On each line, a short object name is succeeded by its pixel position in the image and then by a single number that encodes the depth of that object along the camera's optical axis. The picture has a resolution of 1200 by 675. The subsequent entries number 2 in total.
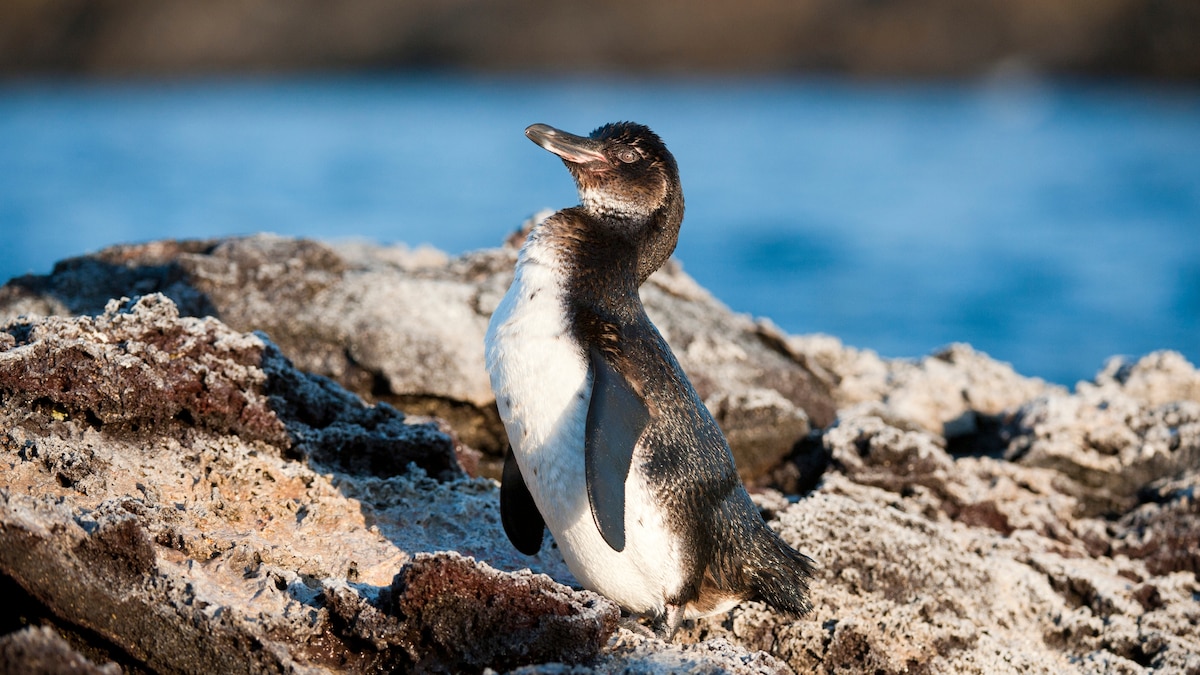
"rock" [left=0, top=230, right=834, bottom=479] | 11.19
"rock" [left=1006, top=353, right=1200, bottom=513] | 11.30
